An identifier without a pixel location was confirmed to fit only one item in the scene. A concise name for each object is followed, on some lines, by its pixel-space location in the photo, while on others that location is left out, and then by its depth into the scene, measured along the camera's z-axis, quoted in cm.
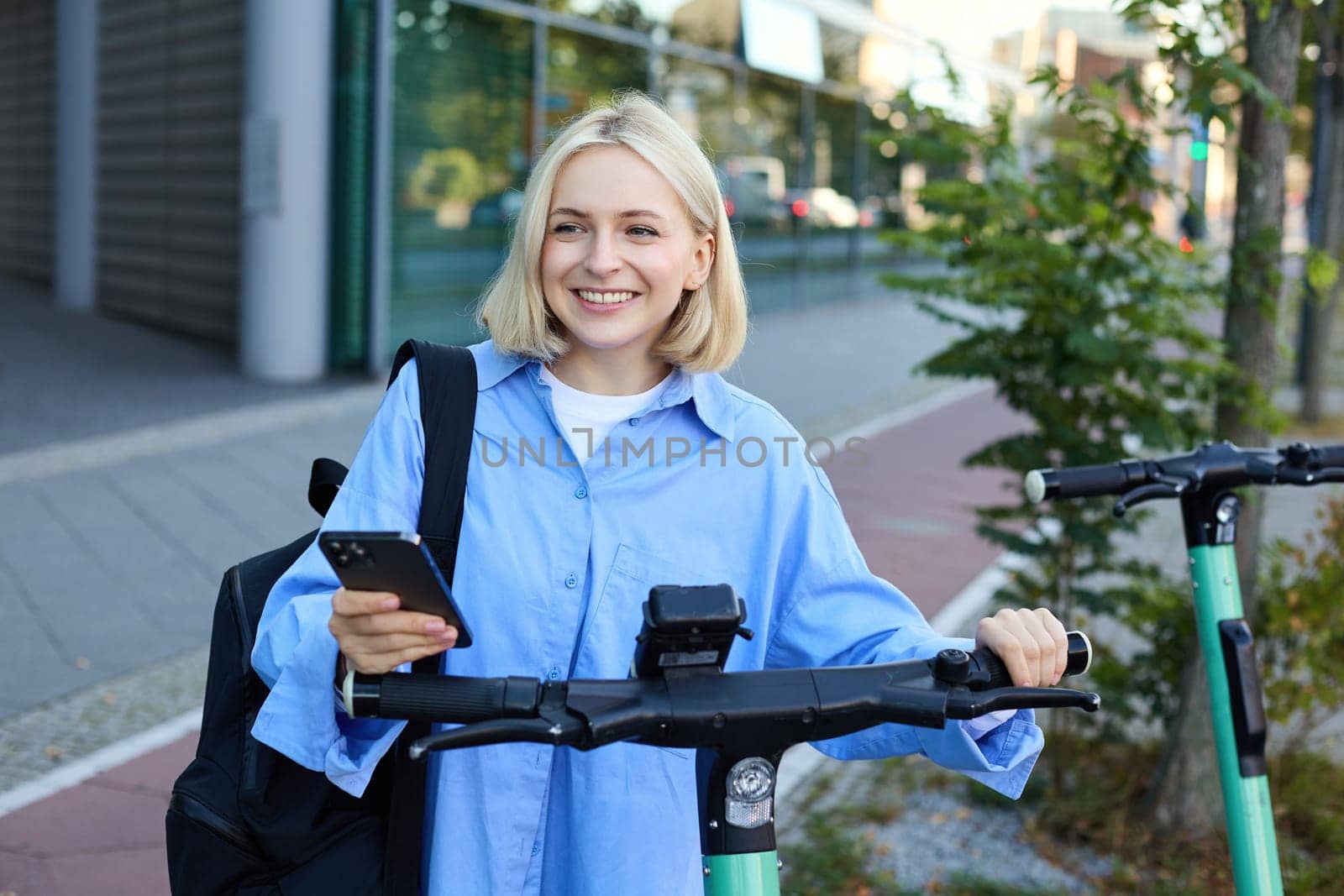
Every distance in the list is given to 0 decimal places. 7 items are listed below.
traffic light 367
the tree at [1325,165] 510
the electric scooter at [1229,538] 233
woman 179
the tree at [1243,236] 358
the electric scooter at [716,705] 130
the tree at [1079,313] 388
